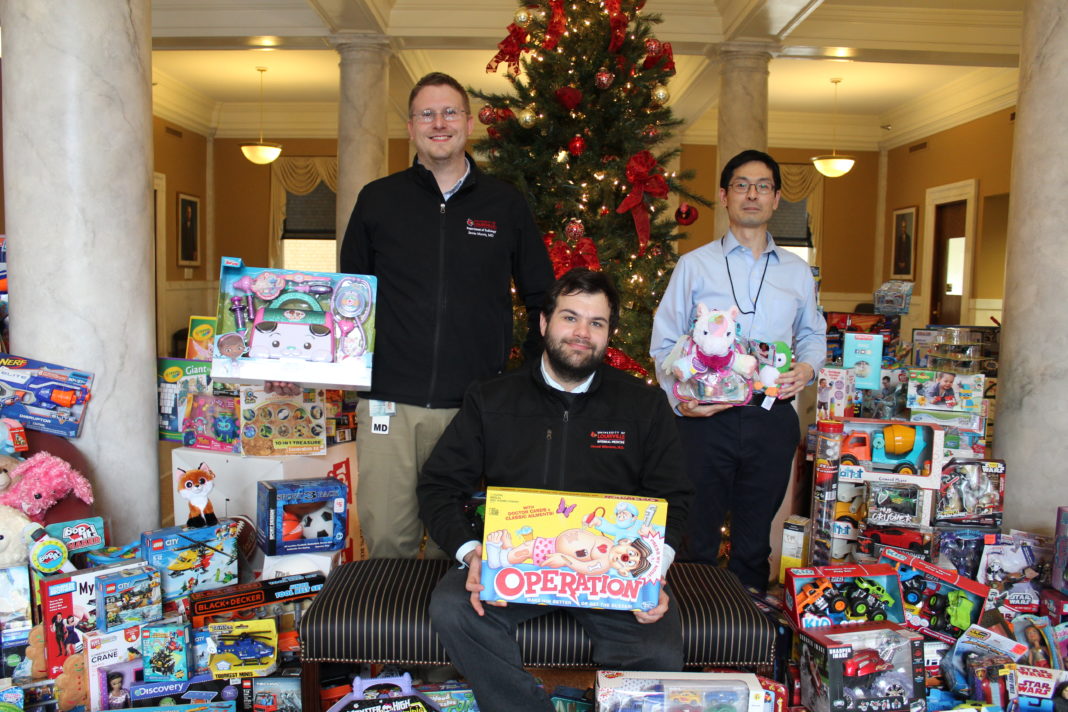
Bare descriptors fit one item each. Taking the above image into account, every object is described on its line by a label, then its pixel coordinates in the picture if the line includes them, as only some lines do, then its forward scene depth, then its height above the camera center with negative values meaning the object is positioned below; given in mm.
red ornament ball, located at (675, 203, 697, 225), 4340 +474
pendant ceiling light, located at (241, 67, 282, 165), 10461 +1778
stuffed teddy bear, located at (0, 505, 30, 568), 2549 -769
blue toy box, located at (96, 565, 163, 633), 2479 -930
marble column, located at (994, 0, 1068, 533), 3371 +87
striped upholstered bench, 2273 -907
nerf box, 2986 -382
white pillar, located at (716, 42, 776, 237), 6992 +1748
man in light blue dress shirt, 2820 -166
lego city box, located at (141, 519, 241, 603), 2725 -881
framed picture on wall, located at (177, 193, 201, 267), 12086 +885
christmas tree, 4078 +807
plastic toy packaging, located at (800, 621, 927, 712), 2385 -1032
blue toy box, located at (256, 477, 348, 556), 3061 -822
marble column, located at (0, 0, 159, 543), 2959 +301
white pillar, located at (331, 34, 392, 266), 7309 +1613
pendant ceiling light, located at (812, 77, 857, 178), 10219 +1785
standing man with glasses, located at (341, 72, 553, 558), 2541 +37
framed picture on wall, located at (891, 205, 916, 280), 11656 +943
